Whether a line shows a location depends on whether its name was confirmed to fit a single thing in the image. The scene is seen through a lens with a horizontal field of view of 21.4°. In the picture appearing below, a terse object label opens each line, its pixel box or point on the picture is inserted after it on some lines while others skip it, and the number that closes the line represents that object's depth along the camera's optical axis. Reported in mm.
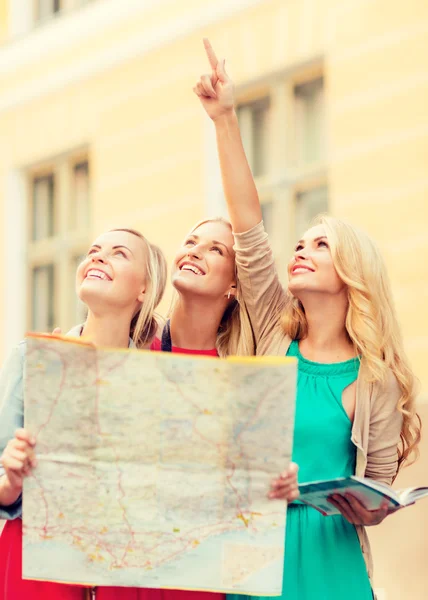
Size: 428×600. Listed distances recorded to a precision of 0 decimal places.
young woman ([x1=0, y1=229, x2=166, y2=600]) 2588
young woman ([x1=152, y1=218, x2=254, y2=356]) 3146
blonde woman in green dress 2873
